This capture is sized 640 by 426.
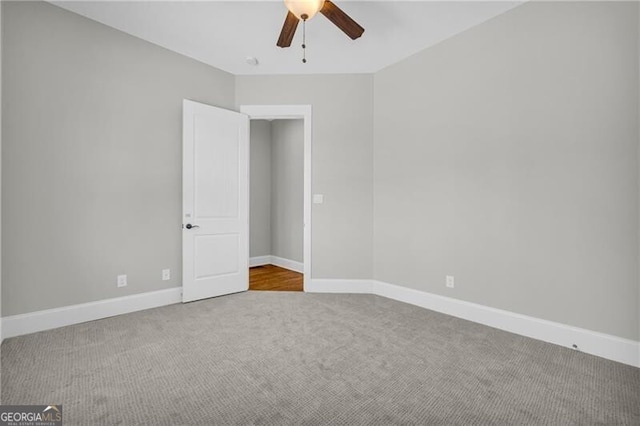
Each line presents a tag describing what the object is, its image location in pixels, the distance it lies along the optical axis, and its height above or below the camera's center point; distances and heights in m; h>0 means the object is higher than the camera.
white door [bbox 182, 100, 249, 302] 3.71 +0.18
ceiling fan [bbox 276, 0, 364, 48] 2.19 +1.49
